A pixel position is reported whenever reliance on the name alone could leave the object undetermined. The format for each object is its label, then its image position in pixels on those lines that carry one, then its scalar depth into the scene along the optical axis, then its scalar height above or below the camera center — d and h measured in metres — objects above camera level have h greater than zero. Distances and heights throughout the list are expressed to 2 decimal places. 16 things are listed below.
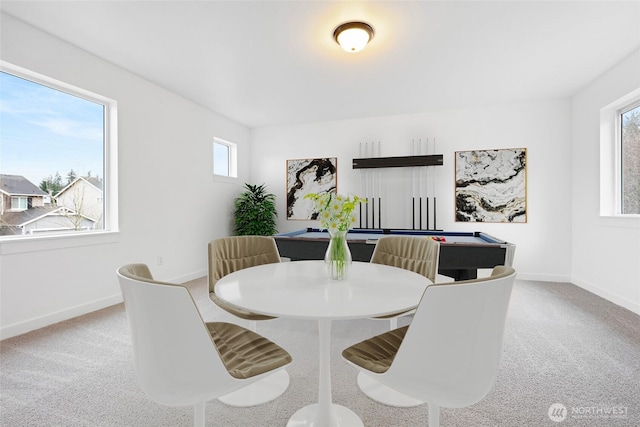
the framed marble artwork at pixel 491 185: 4.50 +0.42
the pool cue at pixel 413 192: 4.93 +0.35
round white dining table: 1.11 -0.34
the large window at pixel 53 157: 2.60 +0.56
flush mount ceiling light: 2.47 +1.48
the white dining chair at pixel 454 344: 0.93 -0.41
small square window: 5.16 +0.98
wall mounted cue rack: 4.62 +0.82
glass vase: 1.58 -0.22
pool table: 2.72 -0.35
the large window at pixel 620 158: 3.29 +0.62
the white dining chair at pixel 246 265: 1.71 -0.36
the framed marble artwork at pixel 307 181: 5.45 +0.60
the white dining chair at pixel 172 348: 0.96 -0.43
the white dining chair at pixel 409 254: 1.93 -0.28
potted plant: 5.08 +0.01
